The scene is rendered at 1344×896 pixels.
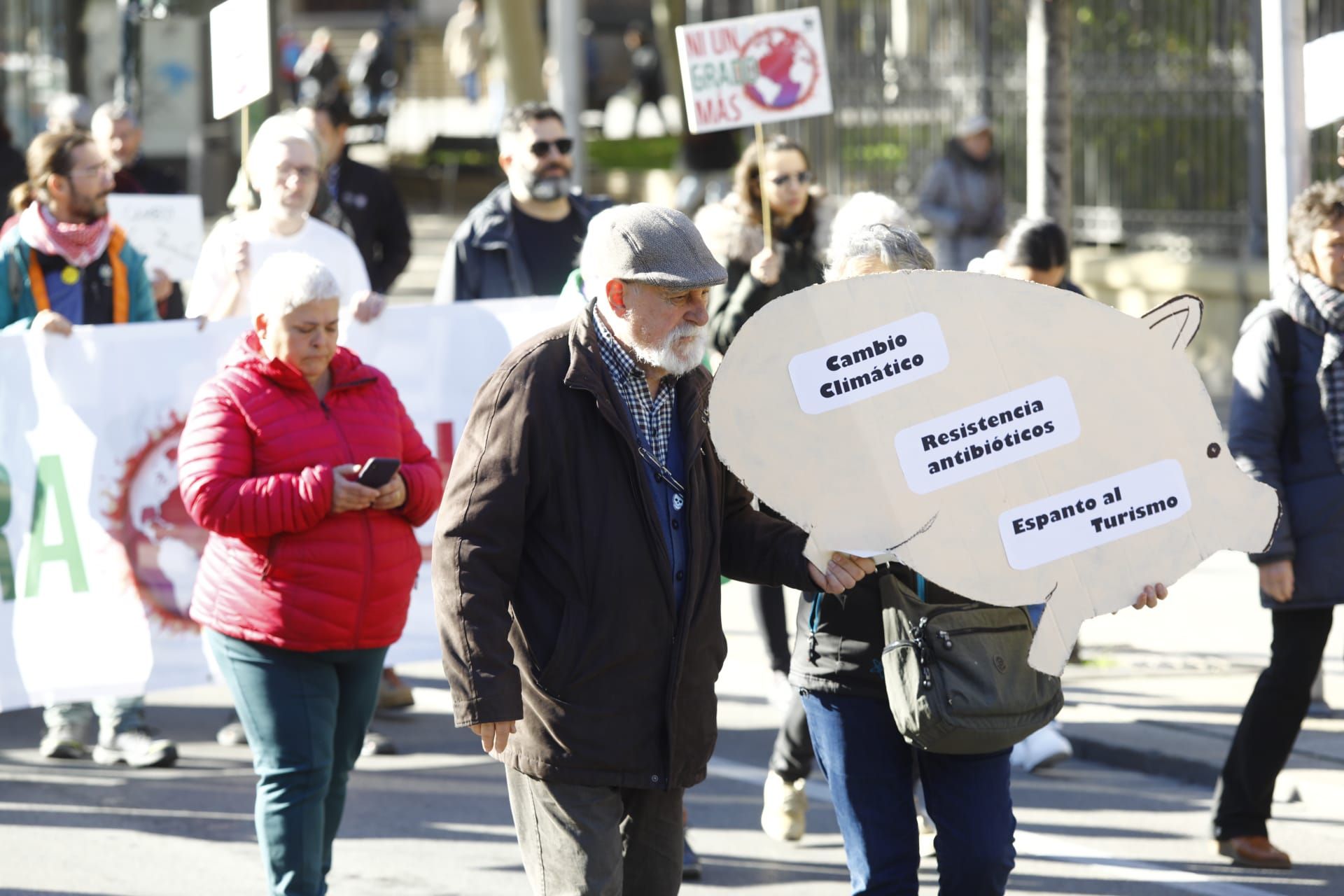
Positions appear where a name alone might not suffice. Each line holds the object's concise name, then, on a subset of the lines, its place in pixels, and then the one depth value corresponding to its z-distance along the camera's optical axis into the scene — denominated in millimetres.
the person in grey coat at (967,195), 27359
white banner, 12992
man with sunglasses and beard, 14687
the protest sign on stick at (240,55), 15766
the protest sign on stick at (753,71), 16687
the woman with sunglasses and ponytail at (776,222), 15047
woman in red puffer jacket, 9594
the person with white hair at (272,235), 13836
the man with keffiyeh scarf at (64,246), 13664
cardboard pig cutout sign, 7332
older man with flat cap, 7574
